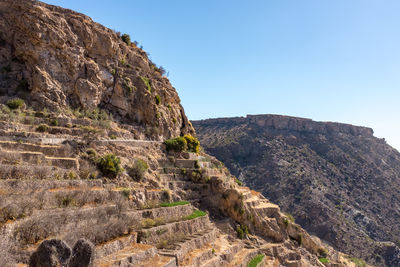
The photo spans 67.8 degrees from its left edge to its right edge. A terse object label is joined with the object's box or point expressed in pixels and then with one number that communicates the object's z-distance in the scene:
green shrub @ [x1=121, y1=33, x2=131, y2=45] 36.94
